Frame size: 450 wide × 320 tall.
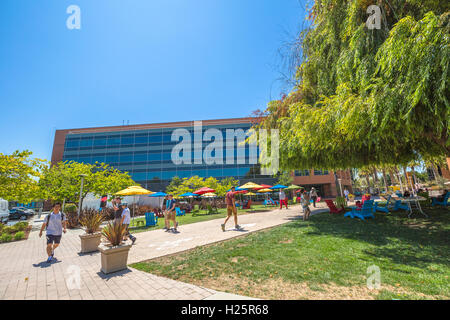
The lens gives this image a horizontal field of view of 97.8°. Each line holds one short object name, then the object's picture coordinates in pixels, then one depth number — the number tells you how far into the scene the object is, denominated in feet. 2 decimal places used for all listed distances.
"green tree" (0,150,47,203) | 35.88
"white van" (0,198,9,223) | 66.15
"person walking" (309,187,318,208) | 62.60
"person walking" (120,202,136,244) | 25.13
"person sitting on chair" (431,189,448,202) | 40.61
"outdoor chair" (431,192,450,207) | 39.96
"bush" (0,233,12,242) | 32.68
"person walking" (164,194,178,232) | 33.99
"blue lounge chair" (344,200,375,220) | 32.76
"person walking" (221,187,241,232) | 30.66
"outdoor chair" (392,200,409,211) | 38.58
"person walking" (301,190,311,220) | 35.43
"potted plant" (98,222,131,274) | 15.17
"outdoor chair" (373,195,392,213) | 36.61
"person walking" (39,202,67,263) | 20.07
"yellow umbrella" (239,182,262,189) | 67.92
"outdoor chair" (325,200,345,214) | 39.83
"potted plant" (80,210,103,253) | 22.84
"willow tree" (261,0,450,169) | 13.04
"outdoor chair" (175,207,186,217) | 62.11
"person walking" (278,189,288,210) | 59.32
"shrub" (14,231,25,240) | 33.78
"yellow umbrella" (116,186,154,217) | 40.60
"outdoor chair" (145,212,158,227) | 43.88
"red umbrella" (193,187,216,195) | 64.43
